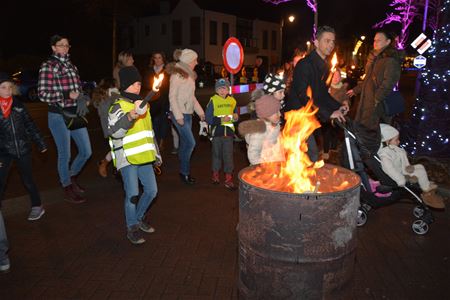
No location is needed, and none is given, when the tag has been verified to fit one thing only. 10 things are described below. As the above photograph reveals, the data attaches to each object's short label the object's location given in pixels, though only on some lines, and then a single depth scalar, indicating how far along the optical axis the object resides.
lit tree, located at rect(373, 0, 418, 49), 28.97
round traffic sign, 8.52
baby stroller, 5.20
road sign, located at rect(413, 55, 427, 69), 18.38
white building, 44.22
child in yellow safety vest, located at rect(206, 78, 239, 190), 6.70
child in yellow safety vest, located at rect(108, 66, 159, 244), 4.35
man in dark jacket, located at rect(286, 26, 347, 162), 4.61
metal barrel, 2.82
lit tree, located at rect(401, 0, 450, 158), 8.06
